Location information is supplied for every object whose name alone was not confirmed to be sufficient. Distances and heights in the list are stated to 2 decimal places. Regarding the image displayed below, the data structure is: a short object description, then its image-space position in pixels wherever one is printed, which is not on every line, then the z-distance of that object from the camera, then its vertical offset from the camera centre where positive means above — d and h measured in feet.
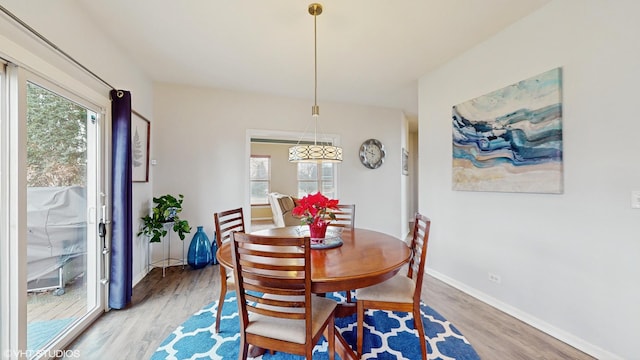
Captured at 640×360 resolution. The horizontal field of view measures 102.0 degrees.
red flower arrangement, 6.33 -0.80
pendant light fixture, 7.23 +0.74
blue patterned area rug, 5.96 -4.02
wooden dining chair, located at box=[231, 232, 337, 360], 4.21 -2.11
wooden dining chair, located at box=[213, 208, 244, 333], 6.63 -2.52
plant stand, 11.81 -3.57
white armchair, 15.84 -1.84
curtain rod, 4.59 +2.93
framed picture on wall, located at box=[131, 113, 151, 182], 9.89 +1.31
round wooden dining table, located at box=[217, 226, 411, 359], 4.54 -1.67
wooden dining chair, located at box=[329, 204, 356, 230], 9.20 -1.44
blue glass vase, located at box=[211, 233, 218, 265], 12.17 -3.38
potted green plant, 10.45 -1.63
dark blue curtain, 7.88 -0.67
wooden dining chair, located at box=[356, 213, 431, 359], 5.72 -2.67
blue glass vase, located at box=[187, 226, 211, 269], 11.78 -3.24
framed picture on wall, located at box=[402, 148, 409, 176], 17.06 +1.21
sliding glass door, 4.91 -0.75
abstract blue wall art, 6.69 +1.20
